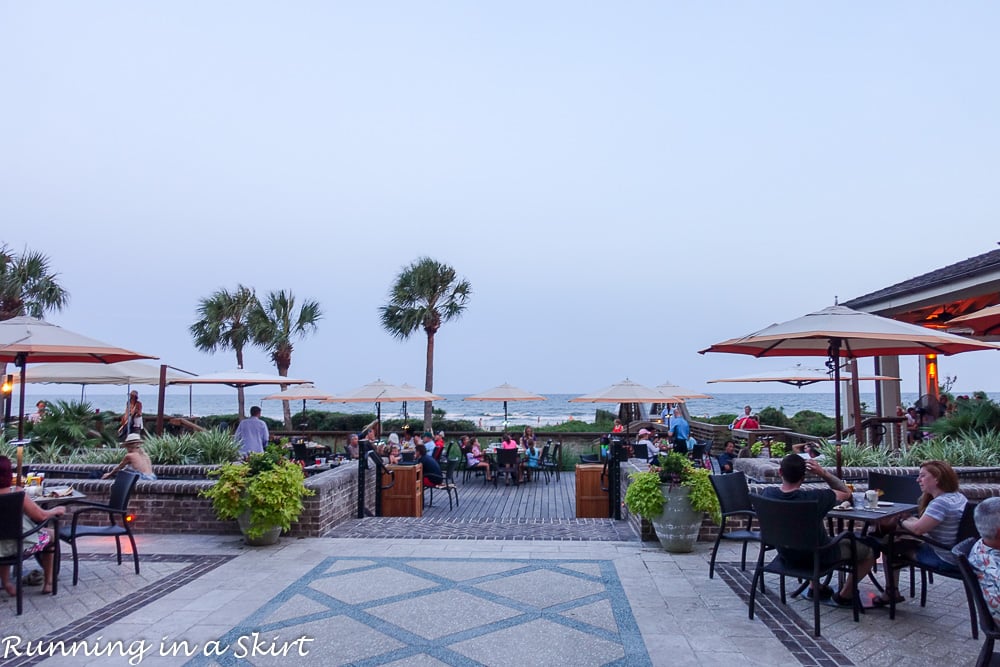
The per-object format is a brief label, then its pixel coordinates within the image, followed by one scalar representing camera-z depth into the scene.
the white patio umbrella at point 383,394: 13.05
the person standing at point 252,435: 10.44
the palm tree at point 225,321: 25.41
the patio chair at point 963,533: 4.16
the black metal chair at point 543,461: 12.77
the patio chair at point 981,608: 3.03
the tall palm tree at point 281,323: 24.73
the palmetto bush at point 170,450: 8.71
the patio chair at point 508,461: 12.20
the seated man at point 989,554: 3.05
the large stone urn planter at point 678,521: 6.25
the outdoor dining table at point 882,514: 4.30
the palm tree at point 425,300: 23.27
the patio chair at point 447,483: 9.93
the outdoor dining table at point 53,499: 5.30
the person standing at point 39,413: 11.71
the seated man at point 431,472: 9.97
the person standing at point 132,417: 11.01
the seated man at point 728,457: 10.20
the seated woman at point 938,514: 4.18
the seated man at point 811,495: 4.34
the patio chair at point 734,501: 5.32
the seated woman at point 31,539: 4.68
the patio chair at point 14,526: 4.45
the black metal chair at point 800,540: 4.18
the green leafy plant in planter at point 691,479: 6.25
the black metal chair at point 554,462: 13.86
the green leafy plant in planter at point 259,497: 6.50
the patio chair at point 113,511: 5.25
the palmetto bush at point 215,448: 8.90
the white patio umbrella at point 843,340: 5.69
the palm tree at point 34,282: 18.05
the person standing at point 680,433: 12.59
